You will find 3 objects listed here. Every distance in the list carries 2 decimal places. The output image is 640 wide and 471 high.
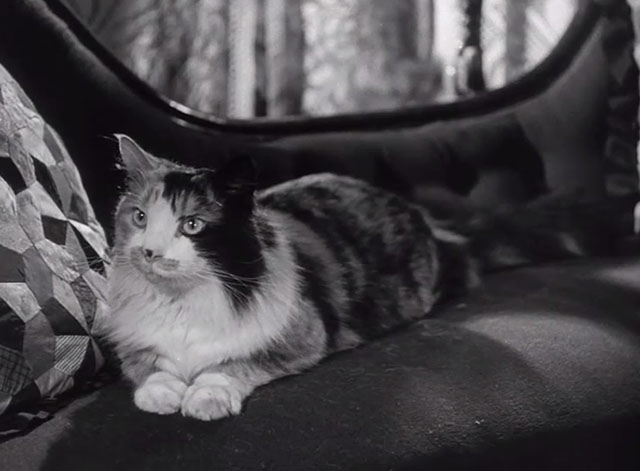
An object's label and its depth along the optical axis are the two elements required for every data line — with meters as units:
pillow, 0.74
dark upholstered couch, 0.79
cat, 0.88
